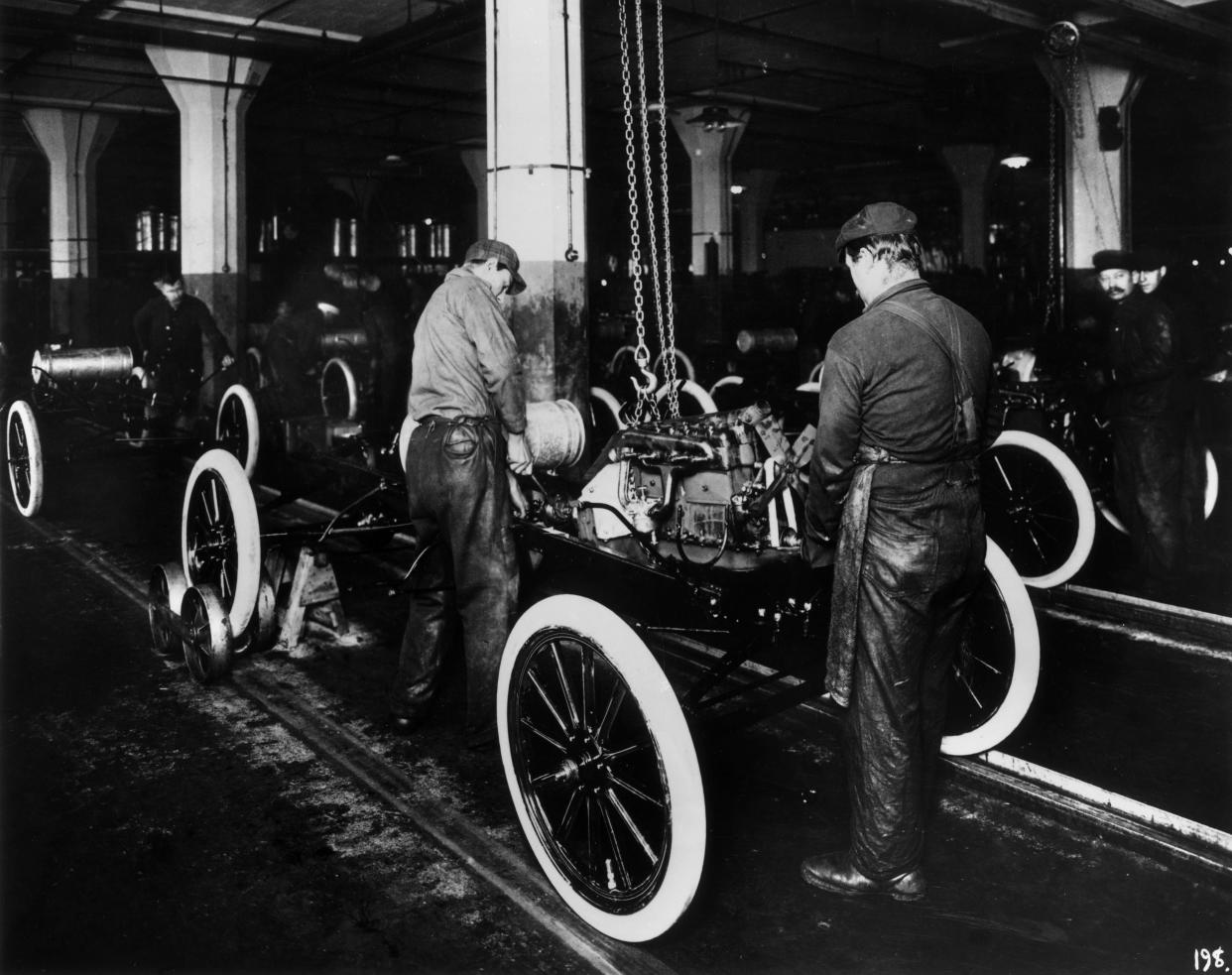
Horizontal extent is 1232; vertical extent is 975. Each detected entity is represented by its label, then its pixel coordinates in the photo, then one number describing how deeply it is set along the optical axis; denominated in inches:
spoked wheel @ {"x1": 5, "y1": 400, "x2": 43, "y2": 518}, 293.3
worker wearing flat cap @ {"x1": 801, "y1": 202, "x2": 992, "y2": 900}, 101.4
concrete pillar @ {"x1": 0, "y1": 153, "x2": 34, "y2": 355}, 783.6
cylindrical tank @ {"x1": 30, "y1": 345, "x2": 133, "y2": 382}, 373.7
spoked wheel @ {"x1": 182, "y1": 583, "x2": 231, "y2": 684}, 171.9
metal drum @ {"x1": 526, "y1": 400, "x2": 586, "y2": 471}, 220.8
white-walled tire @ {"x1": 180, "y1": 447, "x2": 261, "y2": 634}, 176.6
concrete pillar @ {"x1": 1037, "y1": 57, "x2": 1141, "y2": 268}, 413.7
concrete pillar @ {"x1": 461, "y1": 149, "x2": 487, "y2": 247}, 773.7
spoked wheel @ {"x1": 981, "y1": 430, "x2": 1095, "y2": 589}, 217.9
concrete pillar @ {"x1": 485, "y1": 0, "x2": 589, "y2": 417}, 240.2
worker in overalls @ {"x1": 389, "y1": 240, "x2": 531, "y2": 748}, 146.8
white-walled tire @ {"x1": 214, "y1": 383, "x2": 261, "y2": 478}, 327.9
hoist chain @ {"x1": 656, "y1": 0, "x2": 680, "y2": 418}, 179.8
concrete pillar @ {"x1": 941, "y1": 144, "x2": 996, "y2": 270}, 730.8
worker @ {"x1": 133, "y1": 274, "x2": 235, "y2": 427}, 358.0
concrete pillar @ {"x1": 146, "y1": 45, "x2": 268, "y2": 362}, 467.5
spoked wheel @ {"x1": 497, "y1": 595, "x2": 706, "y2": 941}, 93.3
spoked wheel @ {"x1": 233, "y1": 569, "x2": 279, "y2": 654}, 187.6
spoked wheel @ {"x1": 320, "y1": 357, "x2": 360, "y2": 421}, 405.7
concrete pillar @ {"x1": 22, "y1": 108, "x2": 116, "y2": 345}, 631.8
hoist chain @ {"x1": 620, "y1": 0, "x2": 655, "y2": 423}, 183.3
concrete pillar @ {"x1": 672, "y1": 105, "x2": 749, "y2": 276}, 660.7
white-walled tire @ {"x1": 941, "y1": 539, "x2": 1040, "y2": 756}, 135.6
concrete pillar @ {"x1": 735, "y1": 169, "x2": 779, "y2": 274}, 889.5
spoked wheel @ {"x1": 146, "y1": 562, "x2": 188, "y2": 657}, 187.8
